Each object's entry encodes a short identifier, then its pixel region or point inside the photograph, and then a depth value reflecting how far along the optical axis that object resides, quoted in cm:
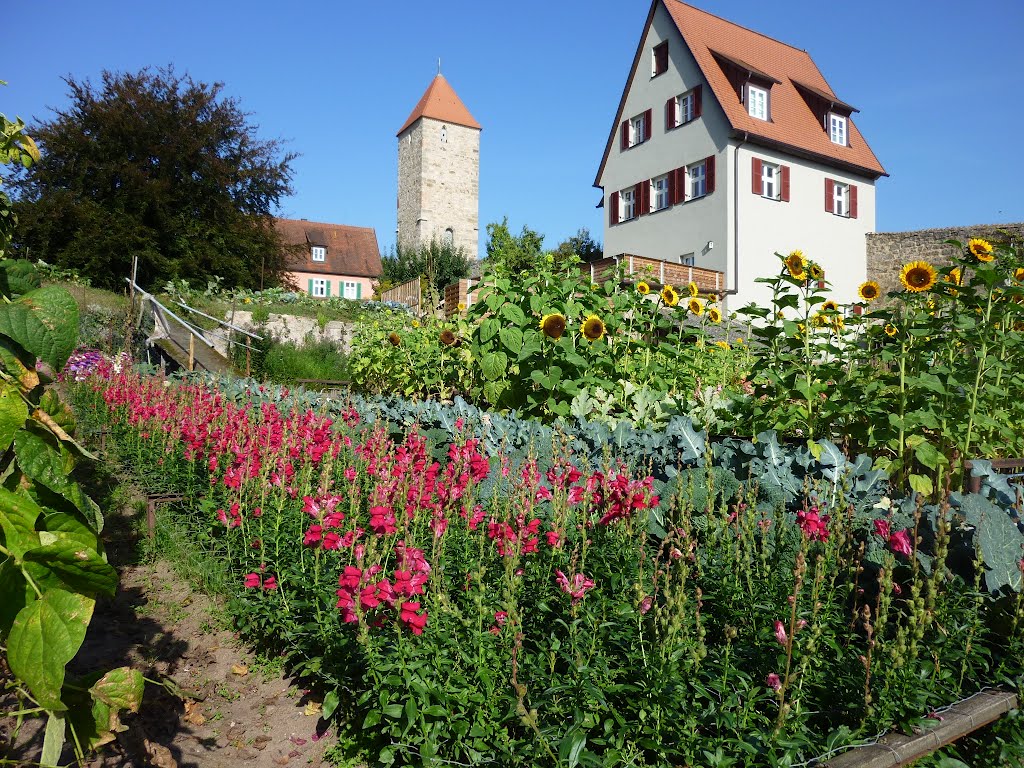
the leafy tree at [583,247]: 3341
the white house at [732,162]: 1972
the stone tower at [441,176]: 4003
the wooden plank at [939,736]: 171
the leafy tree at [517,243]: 3256
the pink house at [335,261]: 4609
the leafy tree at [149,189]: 1844
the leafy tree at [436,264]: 3569
